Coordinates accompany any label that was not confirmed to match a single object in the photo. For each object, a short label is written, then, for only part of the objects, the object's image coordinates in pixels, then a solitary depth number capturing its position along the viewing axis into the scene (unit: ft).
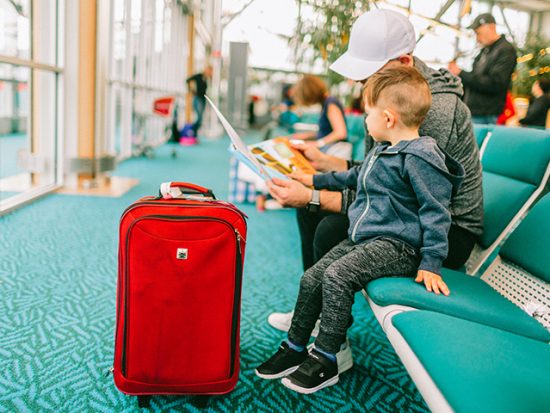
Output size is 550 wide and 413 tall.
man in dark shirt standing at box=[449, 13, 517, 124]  12.83
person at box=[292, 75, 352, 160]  12.68
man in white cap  5.08
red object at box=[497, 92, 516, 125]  16.03
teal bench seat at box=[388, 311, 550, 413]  2.62
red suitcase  4.35
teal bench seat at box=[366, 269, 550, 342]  3.82
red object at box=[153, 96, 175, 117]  24.29
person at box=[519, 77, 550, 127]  19.85
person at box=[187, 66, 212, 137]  32.14
